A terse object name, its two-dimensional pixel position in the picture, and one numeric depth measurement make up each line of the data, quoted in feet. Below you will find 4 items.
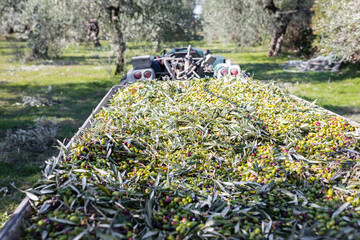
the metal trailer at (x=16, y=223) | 5.98
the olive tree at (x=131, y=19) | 37.70
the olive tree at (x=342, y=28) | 29.89
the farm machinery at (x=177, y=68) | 22.82
